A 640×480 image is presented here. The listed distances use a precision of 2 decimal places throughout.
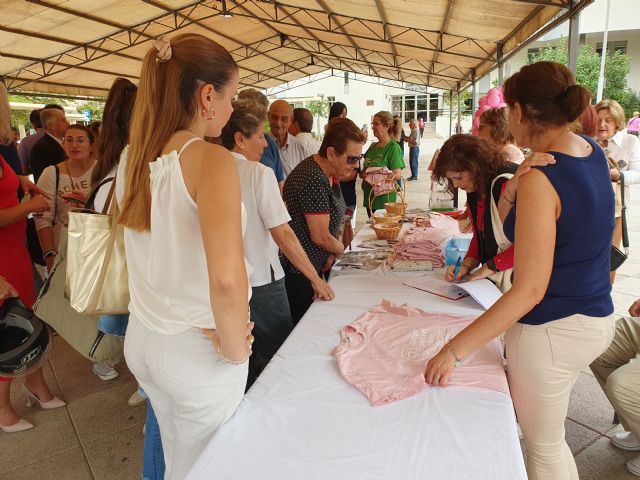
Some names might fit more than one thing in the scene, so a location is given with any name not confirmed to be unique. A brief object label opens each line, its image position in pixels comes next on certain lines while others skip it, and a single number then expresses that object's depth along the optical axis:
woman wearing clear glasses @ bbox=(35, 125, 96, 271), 2.66
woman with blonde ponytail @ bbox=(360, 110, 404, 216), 4.28
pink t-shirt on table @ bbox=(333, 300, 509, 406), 1.18
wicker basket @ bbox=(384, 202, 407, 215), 3.13
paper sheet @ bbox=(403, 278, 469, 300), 1.85
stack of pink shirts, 2.36
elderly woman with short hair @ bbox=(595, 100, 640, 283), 3.73
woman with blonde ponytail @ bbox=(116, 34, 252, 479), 0.90
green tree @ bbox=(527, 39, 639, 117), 19.97
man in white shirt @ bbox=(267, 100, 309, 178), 3.98
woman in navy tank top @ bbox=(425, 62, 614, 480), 1.12
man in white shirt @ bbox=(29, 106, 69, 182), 3.84
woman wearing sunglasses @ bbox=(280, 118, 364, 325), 2.06
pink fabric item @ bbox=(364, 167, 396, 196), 3.83
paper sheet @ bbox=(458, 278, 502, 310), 1.71
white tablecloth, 0.90
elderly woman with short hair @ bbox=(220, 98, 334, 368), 1.67
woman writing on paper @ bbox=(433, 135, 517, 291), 1.79
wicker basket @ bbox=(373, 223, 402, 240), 2.81
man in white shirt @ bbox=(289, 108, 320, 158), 4.46
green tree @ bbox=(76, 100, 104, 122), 23.18
